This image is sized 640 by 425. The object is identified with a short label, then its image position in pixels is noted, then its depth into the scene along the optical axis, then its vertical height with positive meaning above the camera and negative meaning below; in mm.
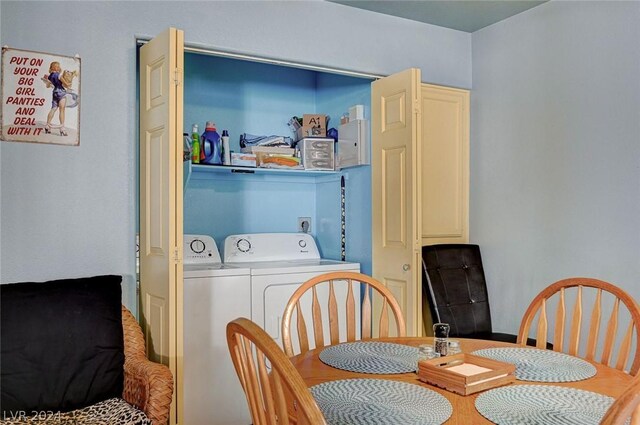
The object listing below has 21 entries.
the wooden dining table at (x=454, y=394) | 1240 -485
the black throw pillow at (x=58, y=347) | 2047 -545
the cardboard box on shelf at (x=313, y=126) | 3785 +632
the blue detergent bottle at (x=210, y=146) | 3408 +439
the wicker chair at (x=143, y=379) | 2039 -676
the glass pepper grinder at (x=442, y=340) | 1612 -396
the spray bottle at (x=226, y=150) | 3473 +421
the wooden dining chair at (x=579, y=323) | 1801 -416
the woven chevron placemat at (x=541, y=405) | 1187 -472
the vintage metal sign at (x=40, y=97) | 2361 +540
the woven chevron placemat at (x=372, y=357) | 1618 -482
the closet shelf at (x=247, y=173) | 3410 +289
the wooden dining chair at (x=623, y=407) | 819 -307
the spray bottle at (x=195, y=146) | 3332 +432
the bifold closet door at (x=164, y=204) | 2340 +43
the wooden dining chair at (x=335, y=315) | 2002 -417
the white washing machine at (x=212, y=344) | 2809 -713
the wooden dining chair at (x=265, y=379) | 898 -320
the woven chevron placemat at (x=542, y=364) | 1513 -476
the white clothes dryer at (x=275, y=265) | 3049 -338
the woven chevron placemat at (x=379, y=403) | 1211 -478
